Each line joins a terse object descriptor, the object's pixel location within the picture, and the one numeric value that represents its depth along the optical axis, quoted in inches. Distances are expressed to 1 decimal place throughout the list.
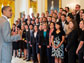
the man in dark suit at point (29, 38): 221.0
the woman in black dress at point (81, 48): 126.2
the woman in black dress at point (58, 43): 159.2
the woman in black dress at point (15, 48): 264.5
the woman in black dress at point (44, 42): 179.5
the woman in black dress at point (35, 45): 196.0
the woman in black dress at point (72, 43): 138.9
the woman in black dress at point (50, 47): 173.6
